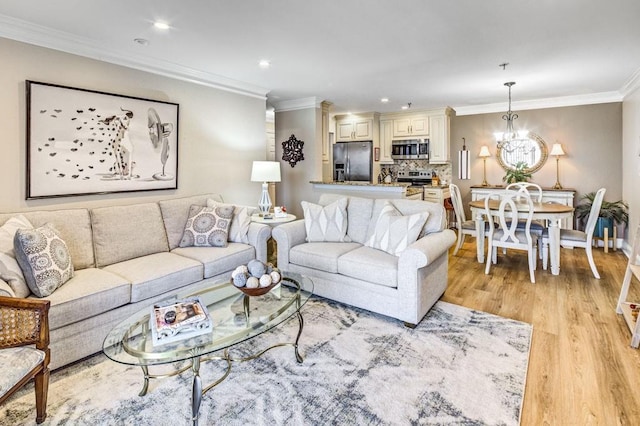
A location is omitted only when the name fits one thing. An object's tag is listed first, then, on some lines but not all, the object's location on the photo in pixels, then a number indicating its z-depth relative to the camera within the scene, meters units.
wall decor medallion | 5.93
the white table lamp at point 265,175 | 4.31
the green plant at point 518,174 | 6.02
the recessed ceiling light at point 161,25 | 2.64
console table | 5.54
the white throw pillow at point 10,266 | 2.11
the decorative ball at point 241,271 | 2.19
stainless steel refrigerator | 7.05
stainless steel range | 7.10
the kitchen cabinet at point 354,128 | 7.05
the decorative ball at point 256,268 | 2.21
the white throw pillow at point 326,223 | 3.65
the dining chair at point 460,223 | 4.81
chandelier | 5.51
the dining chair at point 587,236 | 3.94
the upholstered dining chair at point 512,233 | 3.96
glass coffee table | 1.63
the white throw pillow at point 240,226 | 3.58
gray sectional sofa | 2.22
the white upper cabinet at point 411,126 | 6.69
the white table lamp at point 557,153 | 5.72
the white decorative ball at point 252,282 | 2.15
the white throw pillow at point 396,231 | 3.11
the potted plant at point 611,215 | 5.15
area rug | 1.81
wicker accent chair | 1.68
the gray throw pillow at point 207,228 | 3.41
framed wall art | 2.84
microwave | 6.75
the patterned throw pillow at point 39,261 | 2.18
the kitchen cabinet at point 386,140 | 7.11
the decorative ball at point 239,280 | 2.17
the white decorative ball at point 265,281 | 2.16
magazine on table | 1.72
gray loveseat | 2.76
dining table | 3.98
